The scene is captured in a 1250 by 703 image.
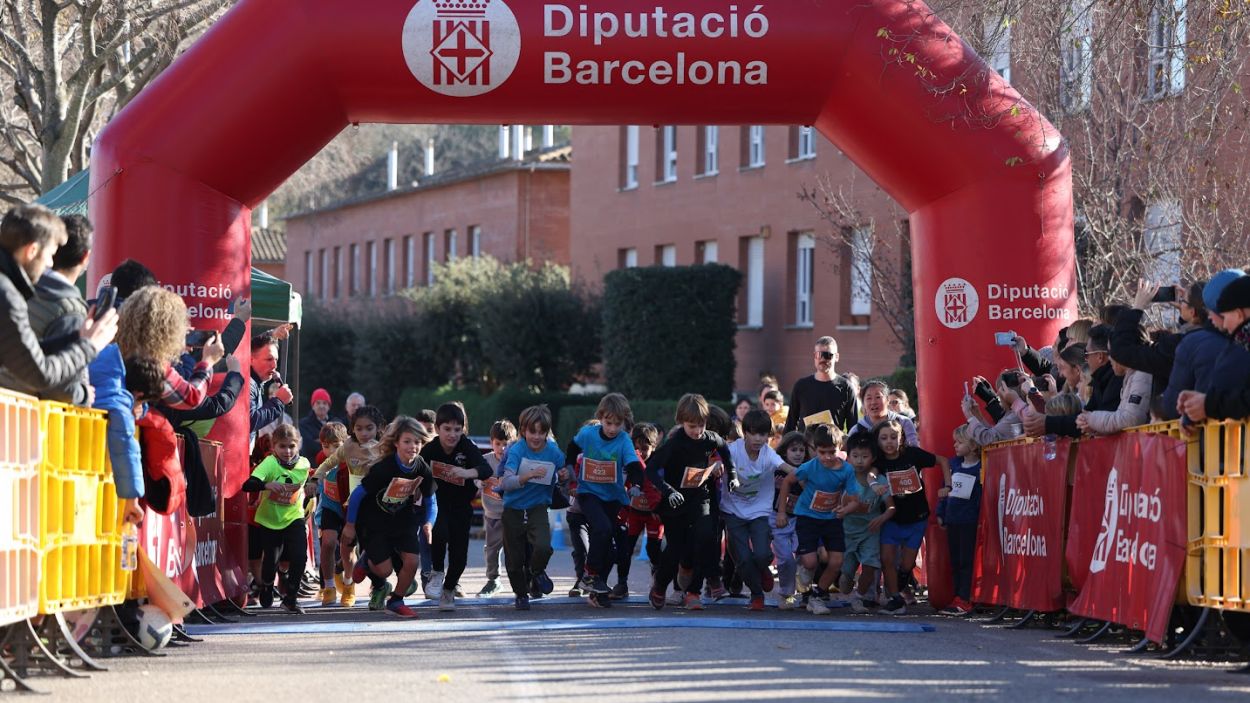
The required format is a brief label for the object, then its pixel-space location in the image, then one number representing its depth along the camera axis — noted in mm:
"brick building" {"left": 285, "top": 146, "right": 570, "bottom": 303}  53875
